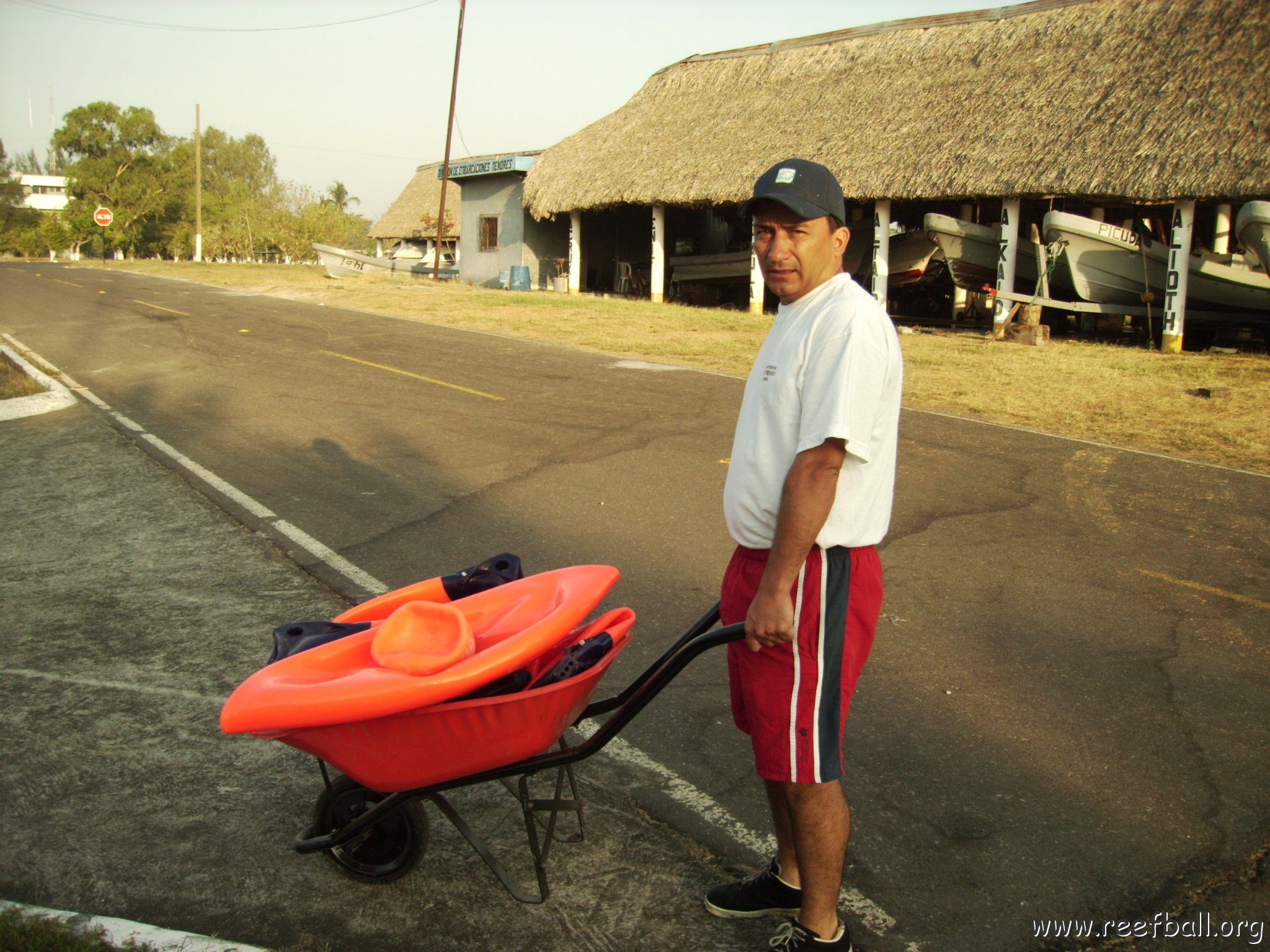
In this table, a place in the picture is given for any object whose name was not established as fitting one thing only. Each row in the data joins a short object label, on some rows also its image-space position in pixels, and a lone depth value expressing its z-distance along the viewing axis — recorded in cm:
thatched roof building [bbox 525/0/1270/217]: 1642
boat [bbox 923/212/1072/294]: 1952
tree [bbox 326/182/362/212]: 9389
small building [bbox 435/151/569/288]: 3088
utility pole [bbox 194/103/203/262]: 5588
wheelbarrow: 237
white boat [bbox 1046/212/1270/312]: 1692
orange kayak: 234
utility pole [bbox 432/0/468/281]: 3265
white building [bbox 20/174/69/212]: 12631
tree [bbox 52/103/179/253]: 7531
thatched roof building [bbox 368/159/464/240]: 4247
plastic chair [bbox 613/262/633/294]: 2984
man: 230
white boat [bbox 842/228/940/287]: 2285
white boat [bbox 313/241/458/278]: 3784
